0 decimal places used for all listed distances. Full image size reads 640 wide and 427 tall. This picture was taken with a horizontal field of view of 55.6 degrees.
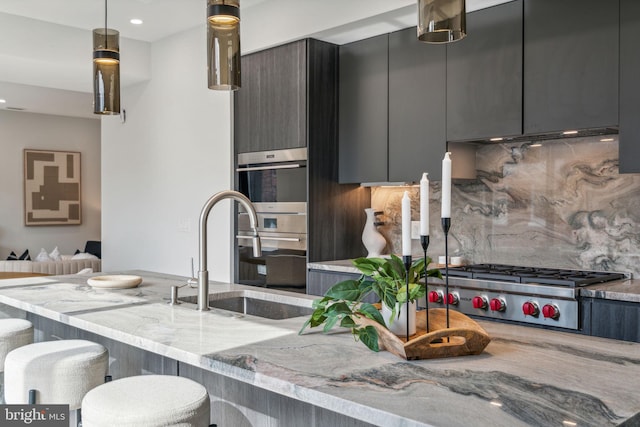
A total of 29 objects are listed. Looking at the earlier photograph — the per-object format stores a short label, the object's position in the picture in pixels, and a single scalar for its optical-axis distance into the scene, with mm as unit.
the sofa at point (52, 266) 6254
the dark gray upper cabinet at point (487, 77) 3170
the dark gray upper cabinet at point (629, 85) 2730
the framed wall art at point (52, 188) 9172
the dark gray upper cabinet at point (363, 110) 3846
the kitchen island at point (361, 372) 1159
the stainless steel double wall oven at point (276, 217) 4047
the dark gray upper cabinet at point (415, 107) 3531
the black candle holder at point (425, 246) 1586
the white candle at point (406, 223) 1590
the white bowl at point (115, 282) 2779
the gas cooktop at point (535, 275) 2781
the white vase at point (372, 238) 4086
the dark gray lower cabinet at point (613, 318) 2506
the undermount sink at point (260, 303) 2473
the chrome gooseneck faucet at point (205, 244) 2273
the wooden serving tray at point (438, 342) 1513
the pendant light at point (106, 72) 2729
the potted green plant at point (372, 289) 1612
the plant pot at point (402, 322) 1615
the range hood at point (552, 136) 2985
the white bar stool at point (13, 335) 2527
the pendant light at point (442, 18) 1850
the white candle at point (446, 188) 1577
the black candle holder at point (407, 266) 1558
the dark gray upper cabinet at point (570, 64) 2822
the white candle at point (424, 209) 1599
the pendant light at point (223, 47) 2188
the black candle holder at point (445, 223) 1581
